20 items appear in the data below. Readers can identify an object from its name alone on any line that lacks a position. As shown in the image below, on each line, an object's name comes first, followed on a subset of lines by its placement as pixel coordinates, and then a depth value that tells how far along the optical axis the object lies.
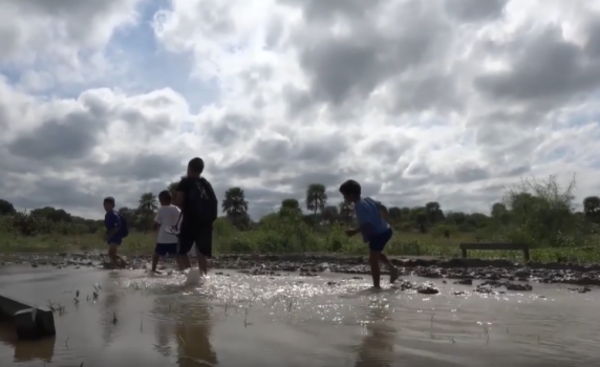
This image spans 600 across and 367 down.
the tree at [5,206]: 54.64
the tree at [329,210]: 68.43
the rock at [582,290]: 7.61
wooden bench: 15.29
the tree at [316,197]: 86.75
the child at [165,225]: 9.73
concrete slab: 3.99
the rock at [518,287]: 7.62
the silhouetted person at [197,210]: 8.43
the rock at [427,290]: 7.01
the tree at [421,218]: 88.10
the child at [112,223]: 11.29
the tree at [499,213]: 30.98
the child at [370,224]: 7.78
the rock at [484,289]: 7.32
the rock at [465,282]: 8.57
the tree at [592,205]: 73.53
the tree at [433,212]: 97.05
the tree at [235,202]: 79.50
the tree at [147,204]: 61.01
